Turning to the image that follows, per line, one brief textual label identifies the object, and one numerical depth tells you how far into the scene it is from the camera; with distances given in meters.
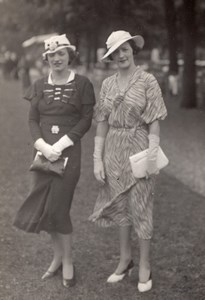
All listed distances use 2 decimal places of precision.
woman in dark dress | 4.82
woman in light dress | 4.72
